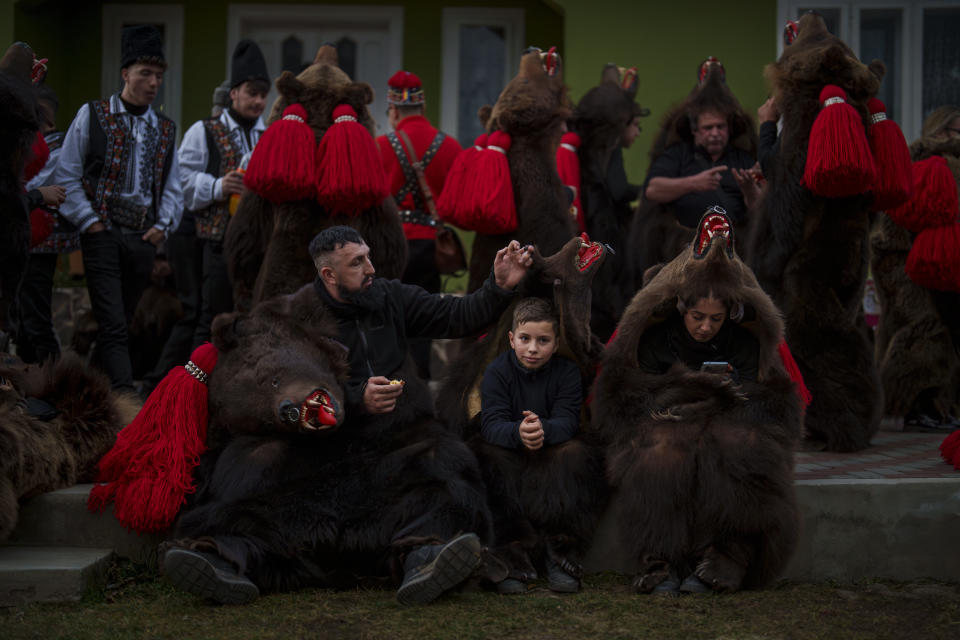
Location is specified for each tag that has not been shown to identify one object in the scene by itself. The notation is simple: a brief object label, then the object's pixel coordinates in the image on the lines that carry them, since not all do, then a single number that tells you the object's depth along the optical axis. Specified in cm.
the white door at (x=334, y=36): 1106
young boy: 415
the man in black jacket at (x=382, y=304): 445
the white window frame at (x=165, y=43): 1108
